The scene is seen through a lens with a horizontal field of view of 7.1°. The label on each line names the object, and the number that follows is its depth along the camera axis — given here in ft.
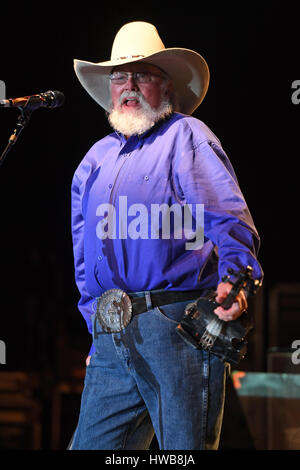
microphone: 22.06
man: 21.37
